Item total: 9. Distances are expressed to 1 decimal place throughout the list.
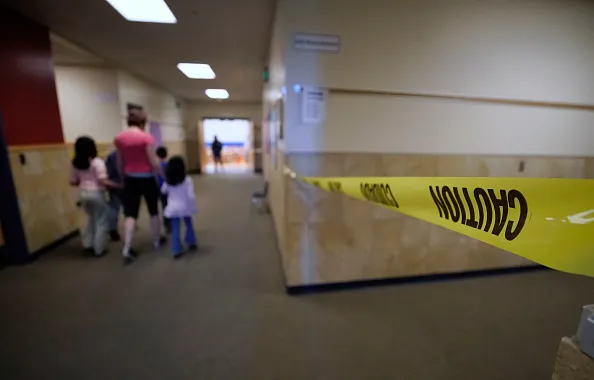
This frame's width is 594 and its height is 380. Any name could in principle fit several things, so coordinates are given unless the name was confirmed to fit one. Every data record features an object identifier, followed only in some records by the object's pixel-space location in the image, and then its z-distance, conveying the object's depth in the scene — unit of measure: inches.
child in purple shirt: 109.8
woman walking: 106.9
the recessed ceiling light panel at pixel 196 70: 210.8
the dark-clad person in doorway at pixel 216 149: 439.7
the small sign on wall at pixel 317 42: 78.5
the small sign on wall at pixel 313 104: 82.1
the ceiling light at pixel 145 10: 112.5
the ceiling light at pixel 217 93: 326.0
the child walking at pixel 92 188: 110.7
